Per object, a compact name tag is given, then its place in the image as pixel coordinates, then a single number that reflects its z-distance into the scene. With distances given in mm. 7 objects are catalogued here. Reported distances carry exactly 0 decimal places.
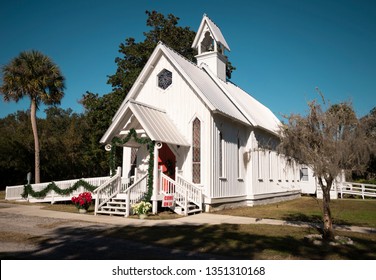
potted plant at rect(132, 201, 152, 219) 13163
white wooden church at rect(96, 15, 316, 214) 15062
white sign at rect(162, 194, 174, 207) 14148
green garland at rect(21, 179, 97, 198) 19139
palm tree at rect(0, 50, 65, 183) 26156
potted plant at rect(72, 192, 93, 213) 15016
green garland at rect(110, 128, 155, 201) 14414
